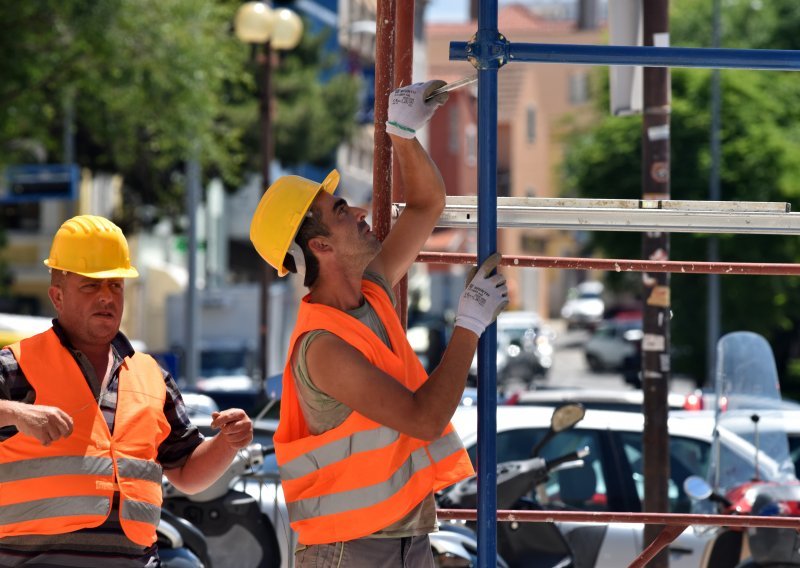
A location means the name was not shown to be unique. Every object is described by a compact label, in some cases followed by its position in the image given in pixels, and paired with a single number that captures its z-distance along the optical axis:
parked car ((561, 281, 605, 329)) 124.50
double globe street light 33.59
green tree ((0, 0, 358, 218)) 32.69
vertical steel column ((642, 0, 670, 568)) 13.48
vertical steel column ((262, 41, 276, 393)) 35.06
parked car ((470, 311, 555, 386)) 60.91
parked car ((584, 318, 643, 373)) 80.56
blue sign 39.94
